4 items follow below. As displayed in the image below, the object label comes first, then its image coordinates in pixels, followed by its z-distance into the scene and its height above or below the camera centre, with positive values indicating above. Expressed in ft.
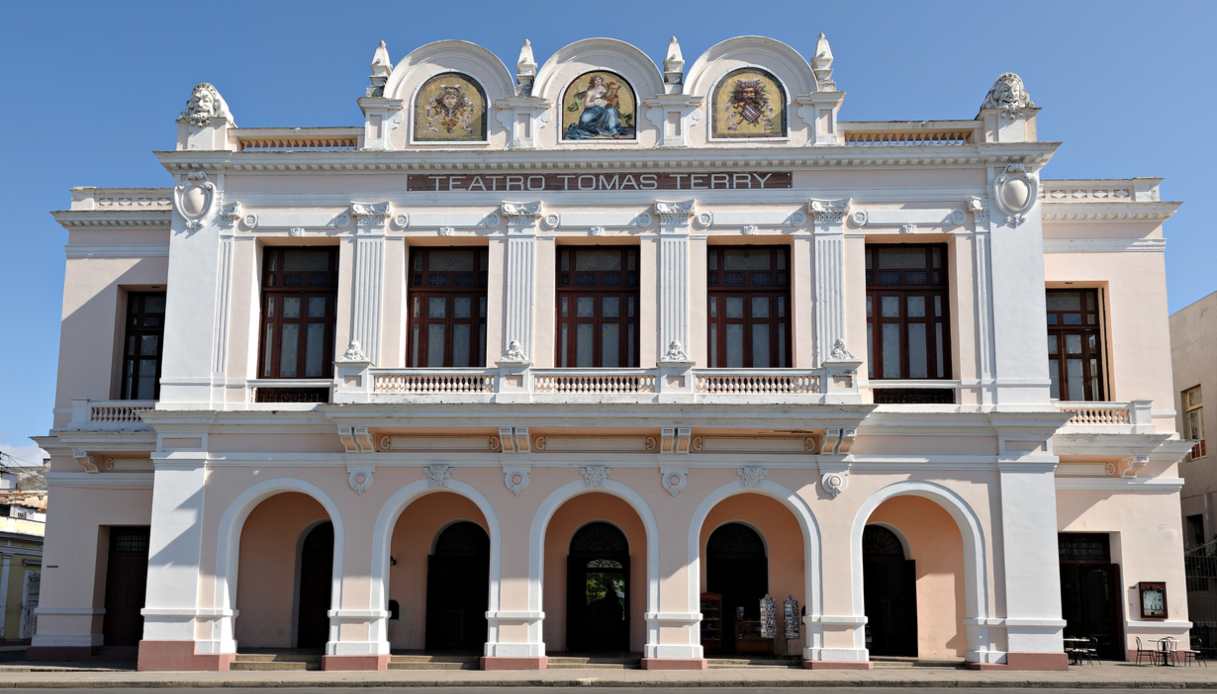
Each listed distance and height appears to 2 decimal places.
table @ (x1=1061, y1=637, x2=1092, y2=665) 80.37 -6.39
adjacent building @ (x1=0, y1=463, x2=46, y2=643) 124.26 -2.91
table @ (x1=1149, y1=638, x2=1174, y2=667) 81.15 -6.39
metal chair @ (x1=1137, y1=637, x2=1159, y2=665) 82.12 -6.79
